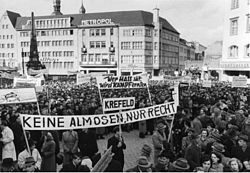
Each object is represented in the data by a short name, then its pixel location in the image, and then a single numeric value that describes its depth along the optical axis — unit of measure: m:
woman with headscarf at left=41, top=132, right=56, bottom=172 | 6.47
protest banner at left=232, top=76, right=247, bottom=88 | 17.86
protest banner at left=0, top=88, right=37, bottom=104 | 8.77
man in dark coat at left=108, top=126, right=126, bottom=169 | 7.22
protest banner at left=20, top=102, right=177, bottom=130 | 6.61
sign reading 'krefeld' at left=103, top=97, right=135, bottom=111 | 8.73
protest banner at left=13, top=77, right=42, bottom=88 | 12.69
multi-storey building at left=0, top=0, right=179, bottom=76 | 63.44
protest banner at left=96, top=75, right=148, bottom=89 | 12.45
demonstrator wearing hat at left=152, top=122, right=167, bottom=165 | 7.55
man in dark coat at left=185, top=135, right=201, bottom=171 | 6.32
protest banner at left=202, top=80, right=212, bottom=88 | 21.39
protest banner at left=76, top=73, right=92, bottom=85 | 17.86
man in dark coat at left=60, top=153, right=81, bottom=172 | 5.29
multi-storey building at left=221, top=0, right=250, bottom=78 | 37.44
